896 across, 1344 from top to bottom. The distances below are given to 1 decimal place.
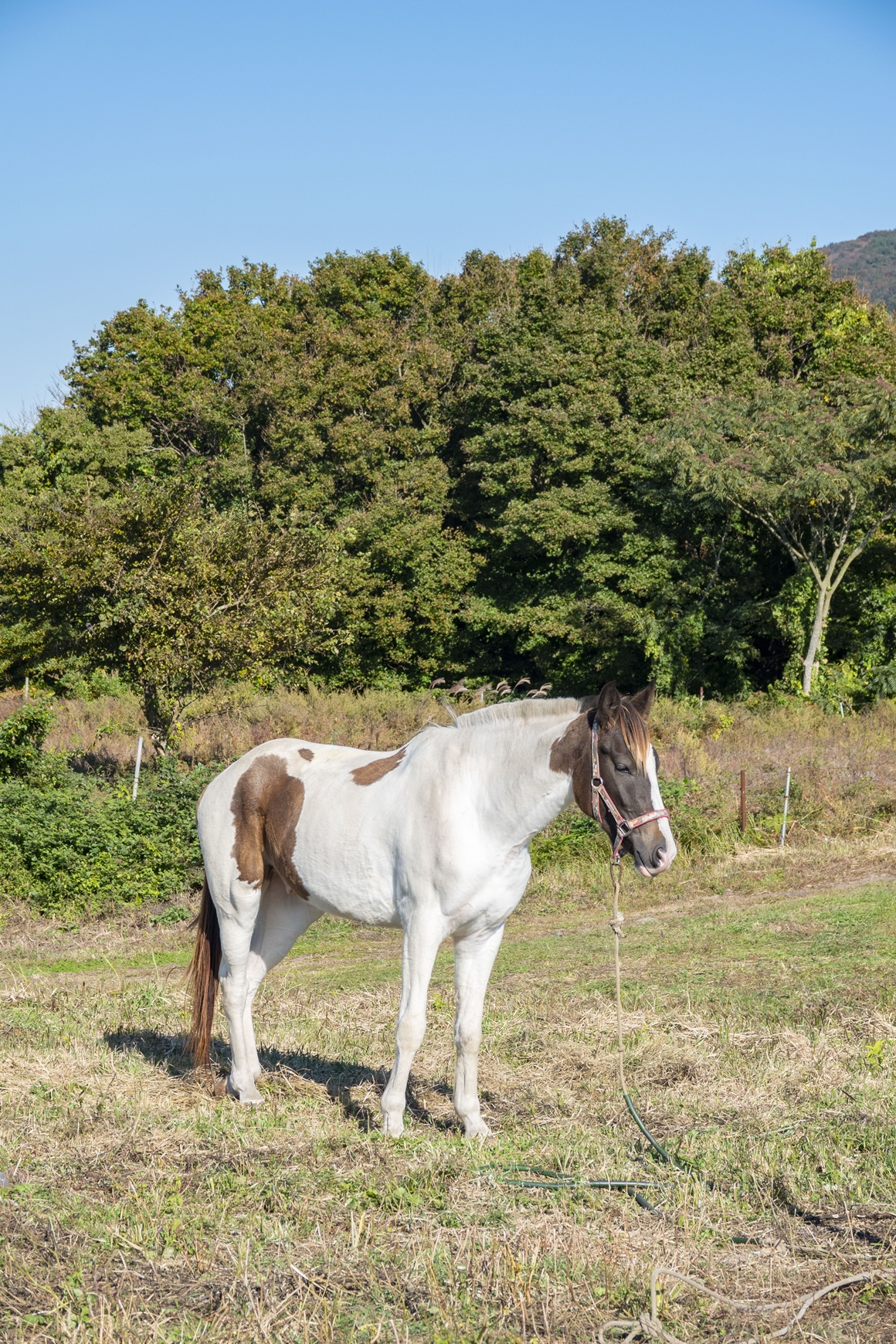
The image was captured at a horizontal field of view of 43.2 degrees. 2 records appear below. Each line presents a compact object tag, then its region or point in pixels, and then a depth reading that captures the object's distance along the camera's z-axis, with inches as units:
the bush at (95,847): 520.7
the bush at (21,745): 586.6
